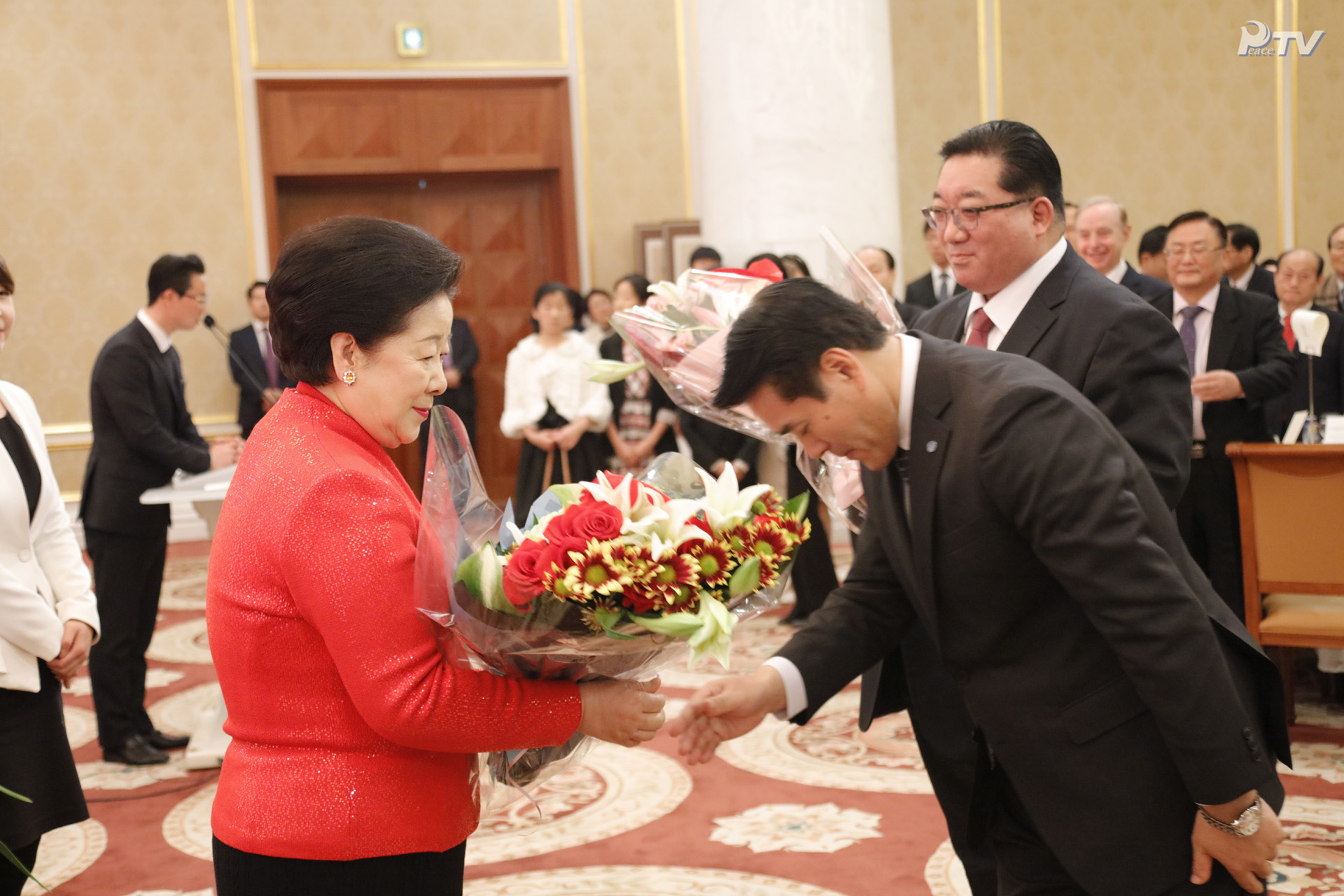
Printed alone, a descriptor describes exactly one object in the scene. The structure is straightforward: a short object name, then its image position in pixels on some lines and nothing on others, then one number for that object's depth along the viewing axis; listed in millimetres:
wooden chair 3557
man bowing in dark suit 1466
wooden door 9281
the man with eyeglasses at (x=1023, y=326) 2240
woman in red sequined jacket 1406
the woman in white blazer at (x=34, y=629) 2336
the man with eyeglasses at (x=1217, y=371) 4238
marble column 6340
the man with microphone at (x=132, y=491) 4121
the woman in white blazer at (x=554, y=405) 6453
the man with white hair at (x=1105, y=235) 4586
